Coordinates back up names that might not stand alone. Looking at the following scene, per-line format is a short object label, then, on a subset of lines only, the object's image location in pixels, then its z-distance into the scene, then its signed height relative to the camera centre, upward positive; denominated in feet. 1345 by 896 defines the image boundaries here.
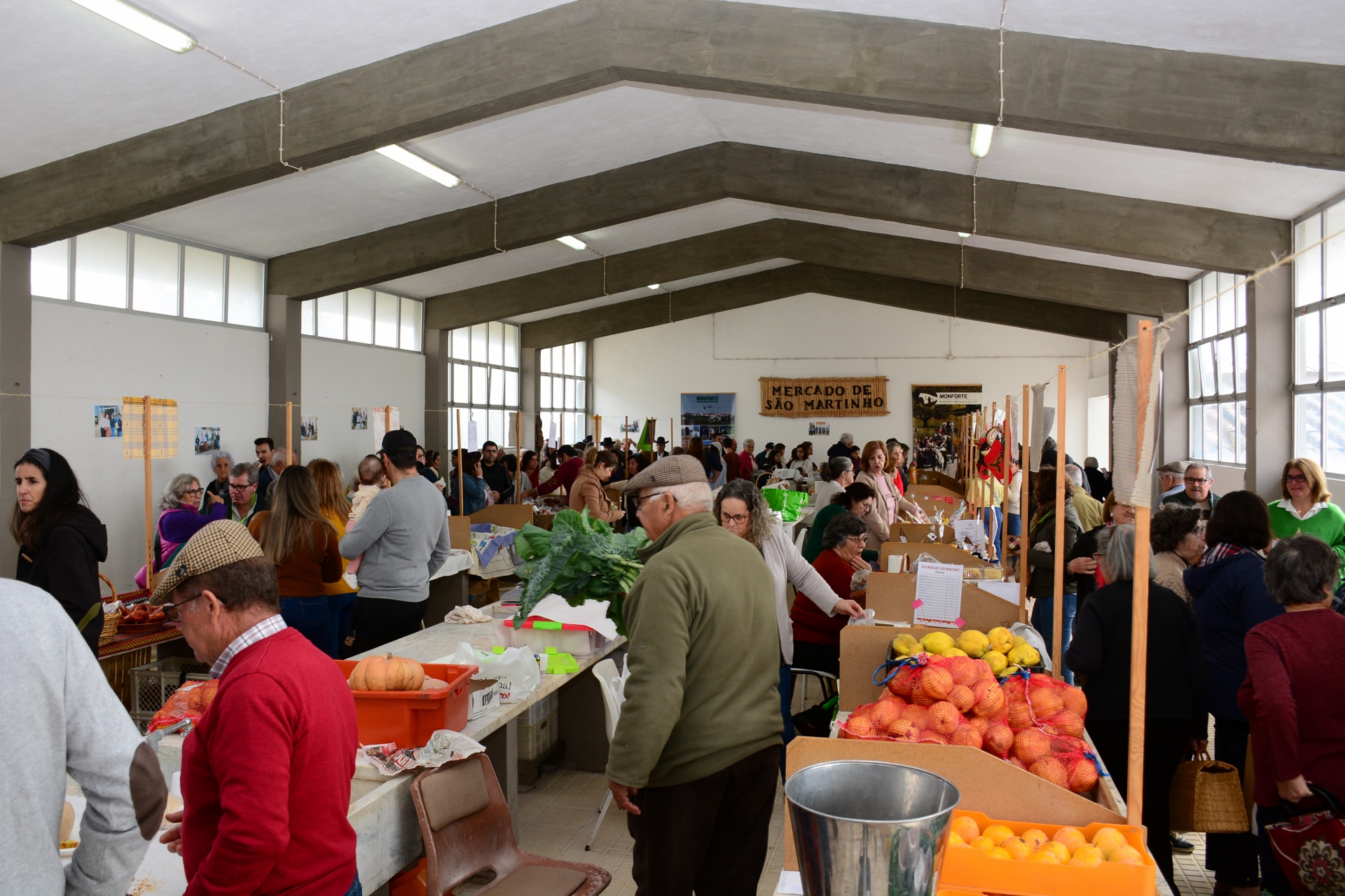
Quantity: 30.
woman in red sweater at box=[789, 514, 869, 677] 14.17 -2.48
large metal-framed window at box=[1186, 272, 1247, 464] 31.71 +2.84
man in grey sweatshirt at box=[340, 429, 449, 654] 13.44 -1.53
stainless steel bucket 3.62 -1.58
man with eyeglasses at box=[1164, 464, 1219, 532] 19.31 -0.75
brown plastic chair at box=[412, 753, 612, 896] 8.01 -3.56
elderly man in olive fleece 6.79 -1.99
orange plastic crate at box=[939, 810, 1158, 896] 5.68 -2.63
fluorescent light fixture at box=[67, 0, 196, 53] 15.52 +7.24
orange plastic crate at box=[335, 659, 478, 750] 8.71 -2.53
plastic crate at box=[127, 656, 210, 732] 15.58 -4.09
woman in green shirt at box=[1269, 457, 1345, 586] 15.87 -1.00
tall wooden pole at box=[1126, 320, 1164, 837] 5.95 -1.20
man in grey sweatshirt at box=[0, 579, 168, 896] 4.38 -1.57
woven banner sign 56.70 +3.08
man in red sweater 5.33 -1.77
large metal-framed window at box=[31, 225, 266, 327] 25.45 +5.04
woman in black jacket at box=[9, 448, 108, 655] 10.32 -1.00
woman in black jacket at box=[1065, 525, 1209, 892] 10.03 -2.44
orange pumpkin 8.87 -2.19
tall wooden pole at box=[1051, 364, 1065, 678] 9.53 -0.76
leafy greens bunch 9.96 -1.27
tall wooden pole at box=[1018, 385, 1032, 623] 12.93 -1.12
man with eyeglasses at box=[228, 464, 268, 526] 19.71 -0.98
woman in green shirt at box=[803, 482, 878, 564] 17.71 -1.17
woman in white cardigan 12.13 -1.52
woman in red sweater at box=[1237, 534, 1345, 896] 8.34 -2.15
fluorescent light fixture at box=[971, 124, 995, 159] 21.74 +7.30
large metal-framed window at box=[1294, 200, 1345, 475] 24.03 +2.91
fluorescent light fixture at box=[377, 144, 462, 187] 24.47 +7.58
